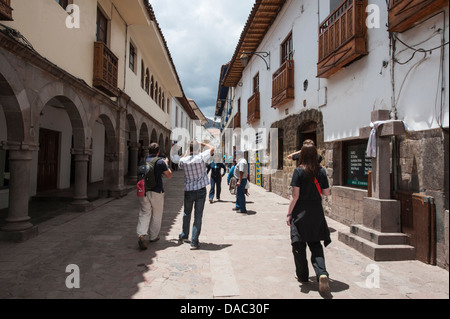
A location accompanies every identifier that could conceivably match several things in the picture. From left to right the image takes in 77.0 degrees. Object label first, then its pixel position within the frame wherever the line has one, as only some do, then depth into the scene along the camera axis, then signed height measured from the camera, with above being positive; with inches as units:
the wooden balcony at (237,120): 753.1 +123.4
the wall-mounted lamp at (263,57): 455.3 +177.5
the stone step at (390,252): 158.2 -47.1
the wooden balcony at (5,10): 159.5 +87.6
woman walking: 123.7 -21.6
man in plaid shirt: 180.5 -10.8
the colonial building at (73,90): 192.4 +73.3
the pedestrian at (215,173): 359.2 -9.5
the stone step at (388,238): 163.2 -40.5
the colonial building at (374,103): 149.8 +49.0
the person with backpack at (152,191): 181.3 -17.3
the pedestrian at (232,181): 350.3 -19.0
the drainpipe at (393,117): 178.5 +32.9
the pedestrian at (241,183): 294.6 -17.6
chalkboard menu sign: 226.8 +2.4
